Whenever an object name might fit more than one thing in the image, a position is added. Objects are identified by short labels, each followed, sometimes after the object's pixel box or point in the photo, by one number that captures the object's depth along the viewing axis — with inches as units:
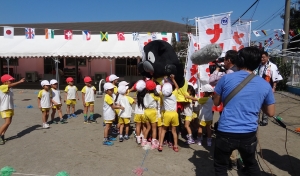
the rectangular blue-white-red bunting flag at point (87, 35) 519.8
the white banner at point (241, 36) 239.8
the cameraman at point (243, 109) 104.8
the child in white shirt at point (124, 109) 214.7
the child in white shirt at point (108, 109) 210.8
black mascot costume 217.1
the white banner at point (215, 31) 230.7
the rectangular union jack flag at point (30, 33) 493.4
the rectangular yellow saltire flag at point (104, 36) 517.1
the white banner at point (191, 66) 254.5
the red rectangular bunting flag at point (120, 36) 523.9
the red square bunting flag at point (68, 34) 505.7
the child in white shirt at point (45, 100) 254.5
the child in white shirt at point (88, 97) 291.9
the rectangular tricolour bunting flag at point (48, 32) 513.2
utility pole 525.3
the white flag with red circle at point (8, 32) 451.6
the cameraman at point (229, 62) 153.1
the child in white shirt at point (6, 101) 208.2
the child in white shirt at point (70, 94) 306.5
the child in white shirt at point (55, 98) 278.7
